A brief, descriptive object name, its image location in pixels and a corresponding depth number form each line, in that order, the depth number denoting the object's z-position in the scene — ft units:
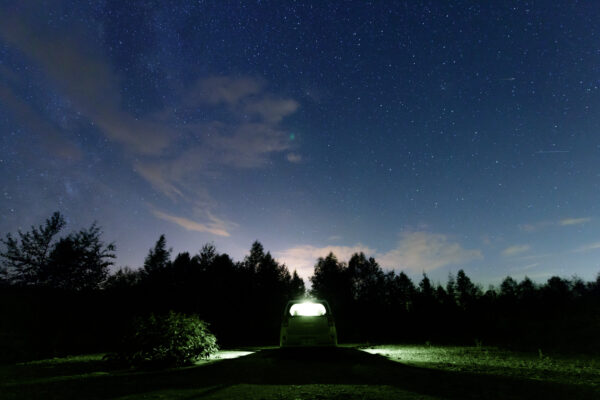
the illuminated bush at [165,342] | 32.50
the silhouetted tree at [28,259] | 106.00
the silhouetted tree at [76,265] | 105.91
